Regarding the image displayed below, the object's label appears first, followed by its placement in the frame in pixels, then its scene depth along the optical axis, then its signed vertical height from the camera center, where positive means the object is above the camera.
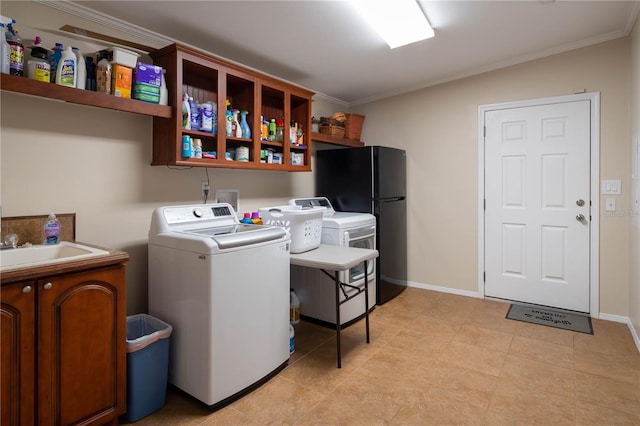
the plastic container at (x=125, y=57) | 1.95 +0.88
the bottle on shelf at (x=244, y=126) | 2.68 +0.65
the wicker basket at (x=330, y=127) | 3.65 +0.89
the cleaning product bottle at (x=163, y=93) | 2.16 +0.74
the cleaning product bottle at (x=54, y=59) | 1.82 +0.80
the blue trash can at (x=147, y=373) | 1.73 -0.84
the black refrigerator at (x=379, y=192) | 3.40 +0.19
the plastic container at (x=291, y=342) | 2.44 -0.94
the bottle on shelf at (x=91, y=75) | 1.96 +0.77
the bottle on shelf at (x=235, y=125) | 2.59 +0.64
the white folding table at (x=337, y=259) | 2.16 -0.32
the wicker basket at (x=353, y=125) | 3.97 +0.99
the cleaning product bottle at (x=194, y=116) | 2.32 +0.64
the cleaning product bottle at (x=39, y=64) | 1.73 +0.73
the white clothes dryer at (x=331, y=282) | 2.88 -0.61
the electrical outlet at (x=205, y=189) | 2.70 +0.17
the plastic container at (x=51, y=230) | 1.85 -0.11
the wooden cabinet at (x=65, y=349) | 1.35 -0.59
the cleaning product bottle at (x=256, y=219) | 2.65 -0.07
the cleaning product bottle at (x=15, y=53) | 1.67 +0.76
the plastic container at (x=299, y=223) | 2.48 -0.09
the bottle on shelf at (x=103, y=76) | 1.94 +0.75
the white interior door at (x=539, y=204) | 3.09 +0.07
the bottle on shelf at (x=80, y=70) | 1.87 +0.76
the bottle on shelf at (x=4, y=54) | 1.61 +0.73
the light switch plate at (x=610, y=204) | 2.94 +0.06
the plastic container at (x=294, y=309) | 2.94 -0.84
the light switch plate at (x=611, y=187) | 2.91 +0.21
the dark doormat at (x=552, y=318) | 2.88 -0.95
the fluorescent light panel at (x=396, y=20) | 2.21 +1.31
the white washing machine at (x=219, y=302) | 1.79 -0.51
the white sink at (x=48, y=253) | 1.65 -0.21
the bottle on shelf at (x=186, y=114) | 2.27 +0.63
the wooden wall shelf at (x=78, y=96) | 1.62 +0.60
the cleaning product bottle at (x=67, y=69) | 1.79 +0.73
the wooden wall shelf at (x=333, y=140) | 3.42 +0.75
